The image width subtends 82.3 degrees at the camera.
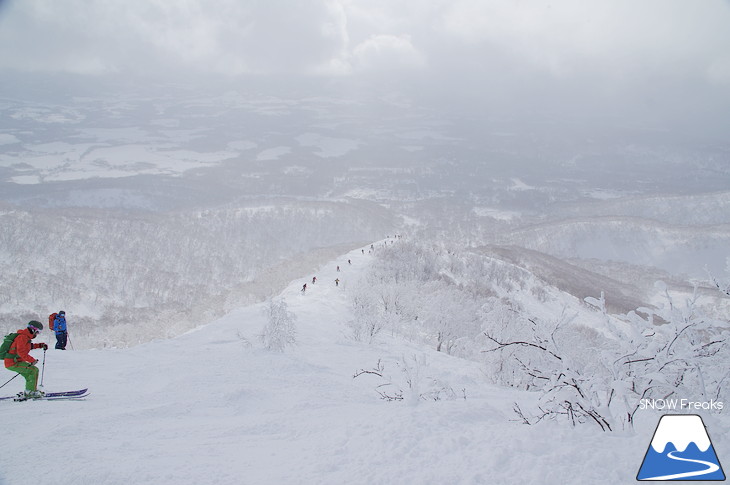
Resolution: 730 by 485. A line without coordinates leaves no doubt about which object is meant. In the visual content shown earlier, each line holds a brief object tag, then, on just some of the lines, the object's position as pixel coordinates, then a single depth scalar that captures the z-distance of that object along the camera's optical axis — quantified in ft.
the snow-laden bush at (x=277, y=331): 58.03
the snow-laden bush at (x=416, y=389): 27.17
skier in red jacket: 30.35
